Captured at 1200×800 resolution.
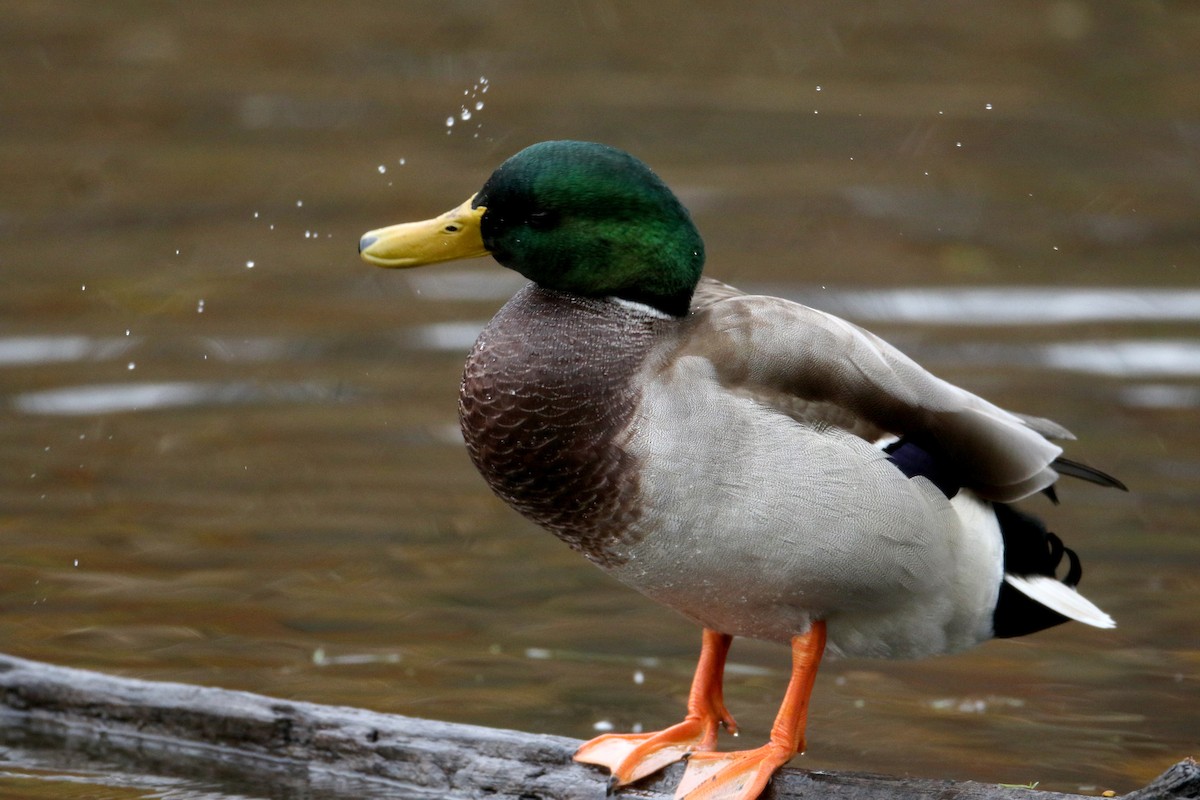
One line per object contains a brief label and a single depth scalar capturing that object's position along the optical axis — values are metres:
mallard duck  7.93
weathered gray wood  8.45
